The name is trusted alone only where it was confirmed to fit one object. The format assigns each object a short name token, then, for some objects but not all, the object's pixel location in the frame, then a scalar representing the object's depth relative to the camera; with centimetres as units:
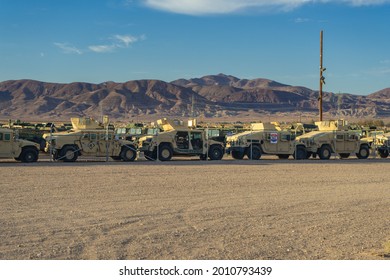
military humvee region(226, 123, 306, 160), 3053
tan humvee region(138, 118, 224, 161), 2881
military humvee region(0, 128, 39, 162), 2594
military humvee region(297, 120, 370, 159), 3197
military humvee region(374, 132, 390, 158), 3441
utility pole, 3725
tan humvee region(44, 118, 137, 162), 2706
